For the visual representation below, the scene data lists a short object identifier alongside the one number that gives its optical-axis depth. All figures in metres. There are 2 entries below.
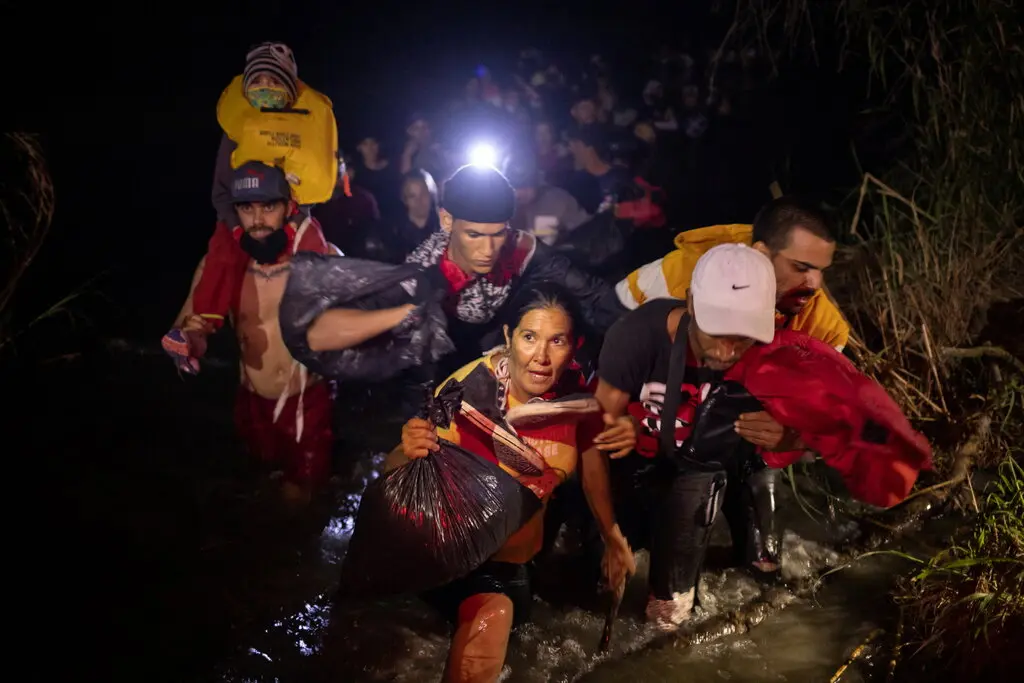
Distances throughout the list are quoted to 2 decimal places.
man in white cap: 2.71
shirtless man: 3.94
